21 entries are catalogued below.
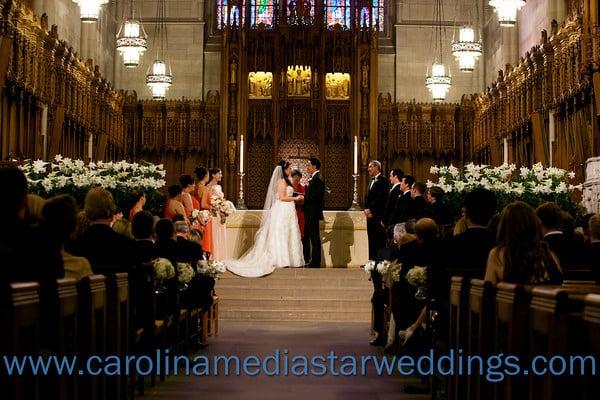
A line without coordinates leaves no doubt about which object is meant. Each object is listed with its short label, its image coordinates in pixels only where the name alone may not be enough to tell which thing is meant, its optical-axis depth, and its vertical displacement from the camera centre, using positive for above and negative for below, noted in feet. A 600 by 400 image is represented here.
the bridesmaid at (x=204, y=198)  47.96 +2.14
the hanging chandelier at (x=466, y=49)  68.69 +14.25
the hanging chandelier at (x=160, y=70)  74.33 +13.85
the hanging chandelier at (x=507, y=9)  57.06 +14.38
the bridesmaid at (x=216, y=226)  49.52 +0.65
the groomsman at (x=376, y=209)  47.52 +1.52
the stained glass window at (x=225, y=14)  81.87 +20.93
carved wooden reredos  77.46 +12.47
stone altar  54.54 +0.17
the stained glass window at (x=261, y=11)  85.81 +21.35
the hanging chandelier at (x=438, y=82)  75.20 +12.89
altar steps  43.32 -2.87
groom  50.88 +1.37
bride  51.06 +0.28
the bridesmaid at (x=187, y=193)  44.14 +2.22
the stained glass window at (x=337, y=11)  86.48 +21.53
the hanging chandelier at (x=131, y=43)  68.49 +14.55
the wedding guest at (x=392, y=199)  43.86 +1.91
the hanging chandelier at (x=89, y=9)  56.34 +14.27
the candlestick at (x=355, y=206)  56.84 +2.01
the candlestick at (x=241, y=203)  58.23 +2.22
